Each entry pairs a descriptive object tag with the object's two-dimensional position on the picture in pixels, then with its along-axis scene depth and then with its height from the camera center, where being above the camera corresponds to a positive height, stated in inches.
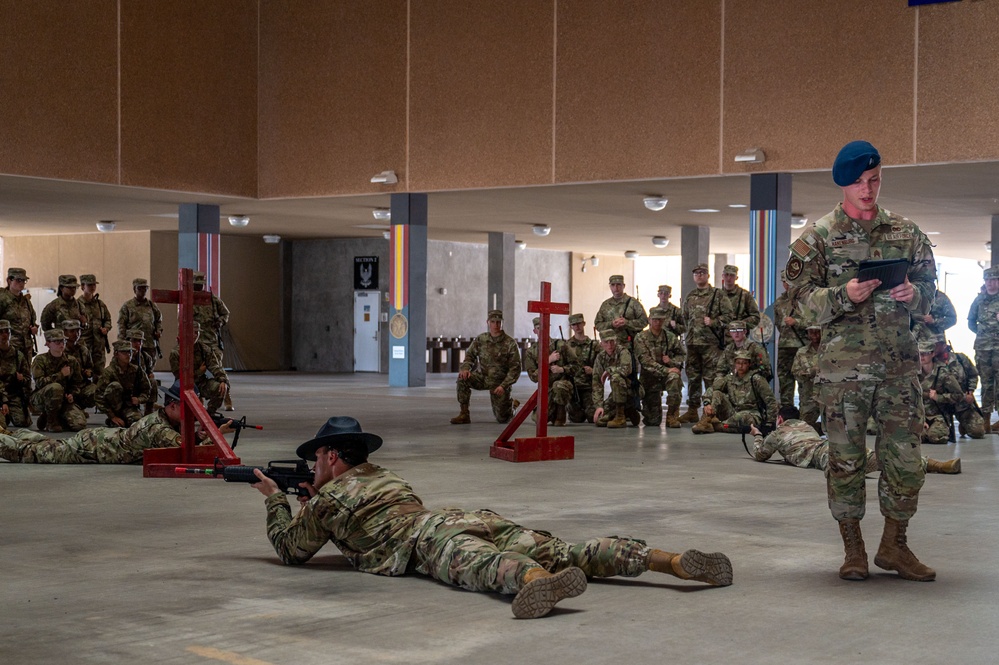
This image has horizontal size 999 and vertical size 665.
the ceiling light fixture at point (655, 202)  887.1 +82.2
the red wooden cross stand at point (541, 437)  464.8 -47.6
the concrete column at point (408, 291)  938.1 +18.4
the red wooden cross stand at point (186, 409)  407.8 -31.9
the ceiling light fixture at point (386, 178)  897.5 +98.7
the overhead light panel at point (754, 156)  726.5 +94.3
